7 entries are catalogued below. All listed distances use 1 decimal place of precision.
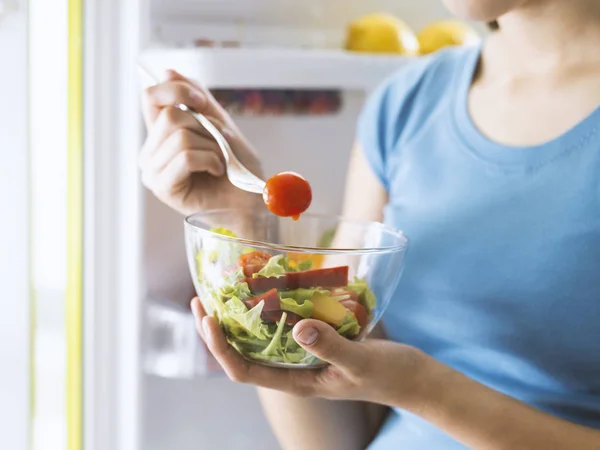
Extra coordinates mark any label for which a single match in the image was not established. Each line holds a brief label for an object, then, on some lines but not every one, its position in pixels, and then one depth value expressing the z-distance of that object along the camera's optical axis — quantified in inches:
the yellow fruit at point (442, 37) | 47.9
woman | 25.5
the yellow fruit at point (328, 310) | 22.7
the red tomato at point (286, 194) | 24.0
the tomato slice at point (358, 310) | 23.8
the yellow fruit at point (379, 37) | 45.0
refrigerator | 40.1
